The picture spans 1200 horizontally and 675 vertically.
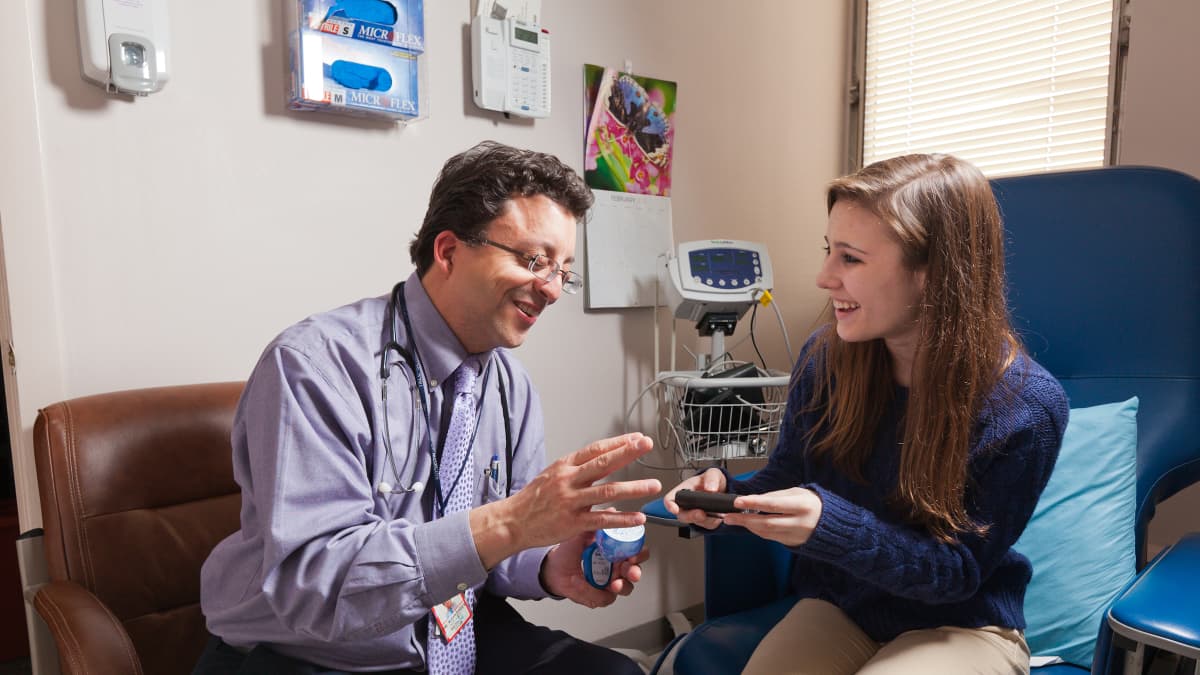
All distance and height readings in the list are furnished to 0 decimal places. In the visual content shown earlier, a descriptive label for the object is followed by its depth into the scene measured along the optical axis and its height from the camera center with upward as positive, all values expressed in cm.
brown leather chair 122 -44
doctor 96 -32
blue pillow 131 -53
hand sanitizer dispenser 134 +38
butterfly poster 216 +35
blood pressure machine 194 -34
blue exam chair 141 -15
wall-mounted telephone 185 +47
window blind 220 +53
